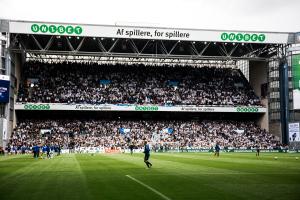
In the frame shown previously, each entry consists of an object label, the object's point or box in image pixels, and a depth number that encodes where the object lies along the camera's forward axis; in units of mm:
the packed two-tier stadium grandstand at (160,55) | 66125
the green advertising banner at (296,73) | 63159
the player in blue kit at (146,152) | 28250
